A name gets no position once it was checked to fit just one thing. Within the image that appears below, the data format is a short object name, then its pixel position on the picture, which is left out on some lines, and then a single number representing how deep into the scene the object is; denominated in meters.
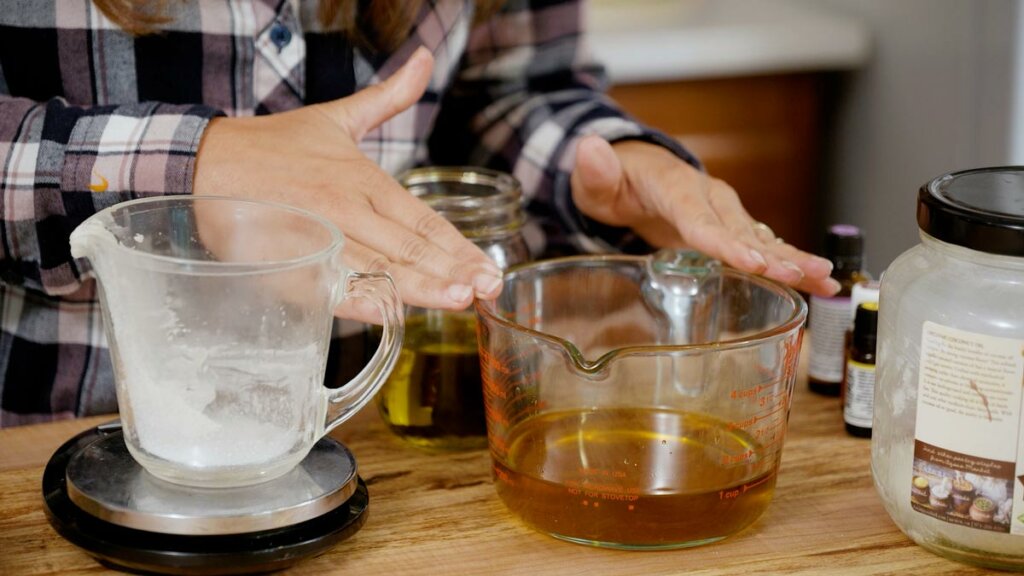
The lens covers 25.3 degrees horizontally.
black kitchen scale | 1.00
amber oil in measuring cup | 1.05
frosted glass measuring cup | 1.00
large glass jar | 1.00
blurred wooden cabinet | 2.18
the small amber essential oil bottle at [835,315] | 1.23
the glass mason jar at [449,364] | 1.16
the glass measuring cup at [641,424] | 1.05
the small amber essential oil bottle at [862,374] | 1.16
